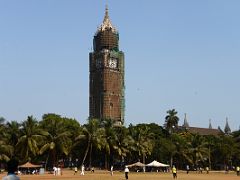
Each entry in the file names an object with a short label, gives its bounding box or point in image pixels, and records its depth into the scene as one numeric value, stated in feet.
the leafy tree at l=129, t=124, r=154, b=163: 306.14
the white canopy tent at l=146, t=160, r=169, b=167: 267.68
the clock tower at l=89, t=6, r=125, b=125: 566.77
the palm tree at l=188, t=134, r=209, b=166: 343.26
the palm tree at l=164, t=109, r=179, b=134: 390.21
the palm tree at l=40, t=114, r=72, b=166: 265.11
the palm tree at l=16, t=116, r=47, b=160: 256.11
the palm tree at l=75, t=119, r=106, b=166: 278.26
